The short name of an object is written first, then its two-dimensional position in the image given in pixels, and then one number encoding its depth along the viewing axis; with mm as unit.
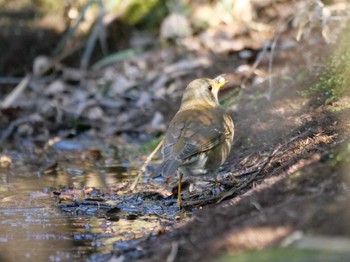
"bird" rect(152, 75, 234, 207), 11469
